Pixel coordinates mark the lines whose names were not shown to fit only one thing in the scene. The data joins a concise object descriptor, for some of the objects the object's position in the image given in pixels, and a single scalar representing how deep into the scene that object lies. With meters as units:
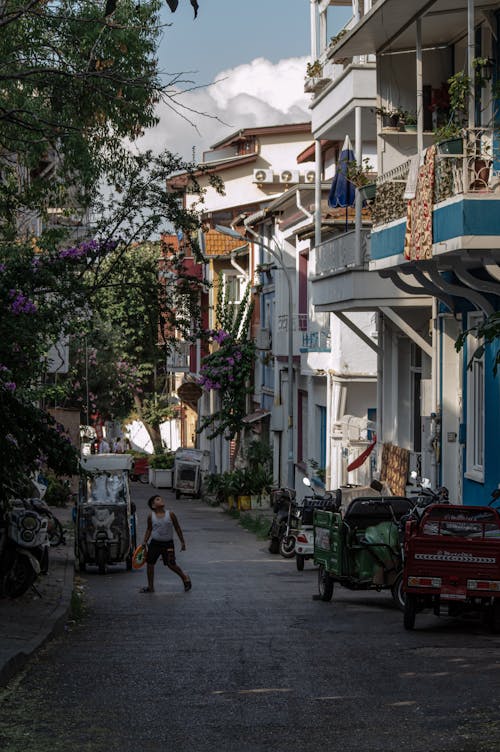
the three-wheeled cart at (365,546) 16.05
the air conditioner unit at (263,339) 43.47
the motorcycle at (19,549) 16.45
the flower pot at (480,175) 15.30
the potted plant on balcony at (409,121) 20.58
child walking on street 19.44
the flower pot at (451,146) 15.49
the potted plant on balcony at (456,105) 15.48
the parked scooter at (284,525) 26.22
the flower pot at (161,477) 57.44
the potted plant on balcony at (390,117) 20.66
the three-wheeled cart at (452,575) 13.28
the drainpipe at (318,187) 25.50
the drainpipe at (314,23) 25.09
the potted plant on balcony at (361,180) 21.41
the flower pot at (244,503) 42.06
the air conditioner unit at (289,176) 49.16
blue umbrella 24.11
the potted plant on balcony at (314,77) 25.17
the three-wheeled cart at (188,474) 51.38
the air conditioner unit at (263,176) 48.75
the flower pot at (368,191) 21.34
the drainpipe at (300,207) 34.62
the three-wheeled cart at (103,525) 23.19
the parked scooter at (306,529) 22.39
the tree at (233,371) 46.81
